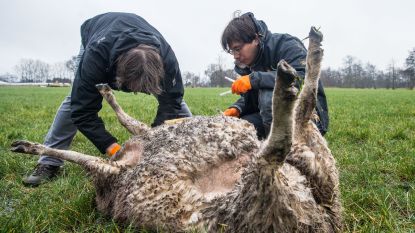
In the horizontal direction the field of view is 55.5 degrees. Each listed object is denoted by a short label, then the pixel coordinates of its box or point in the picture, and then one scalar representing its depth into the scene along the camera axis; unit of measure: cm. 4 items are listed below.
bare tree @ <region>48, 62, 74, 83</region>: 9903
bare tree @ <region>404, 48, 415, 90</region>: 6775
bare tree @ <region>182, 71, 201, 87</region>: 9268
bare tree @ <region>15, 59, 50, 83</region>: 11325
